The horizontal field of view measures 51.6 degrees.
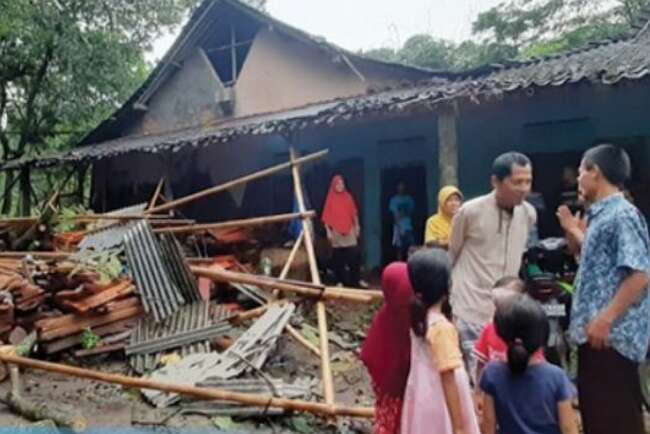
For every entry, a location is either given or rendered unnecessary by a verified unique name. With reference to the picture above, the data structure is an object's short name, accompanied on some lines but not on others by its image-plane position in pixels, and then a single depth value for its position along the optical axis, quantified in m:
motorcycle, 4.98
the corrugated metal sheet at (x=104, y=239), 8.08
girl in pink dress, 2.58
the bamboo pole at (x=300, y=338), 6.61
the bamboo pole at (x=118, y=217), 8.97
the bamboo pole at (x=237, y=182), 8.89
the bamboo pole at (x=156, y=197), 11.51
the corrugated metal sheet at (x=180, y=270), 7.41
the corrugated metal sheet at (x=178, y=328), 6.61
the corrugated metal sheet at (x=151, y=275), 7.20
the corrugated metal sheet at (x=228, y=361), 5.82
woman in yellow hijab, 5.60
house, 8.52
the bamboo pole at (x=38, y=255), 7.99
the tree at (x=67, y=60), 16.28
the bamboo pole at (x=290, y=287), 5.68
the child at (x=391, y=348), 2.73
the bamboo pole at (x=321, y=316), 5.13
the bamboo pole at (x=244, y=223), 8.26
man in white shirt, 3.81
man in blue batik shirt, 2.85
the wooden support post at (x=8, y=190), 16.72
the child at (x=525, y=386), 2.82
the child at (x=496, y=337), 3.20
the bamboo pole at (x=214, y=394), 4.74
